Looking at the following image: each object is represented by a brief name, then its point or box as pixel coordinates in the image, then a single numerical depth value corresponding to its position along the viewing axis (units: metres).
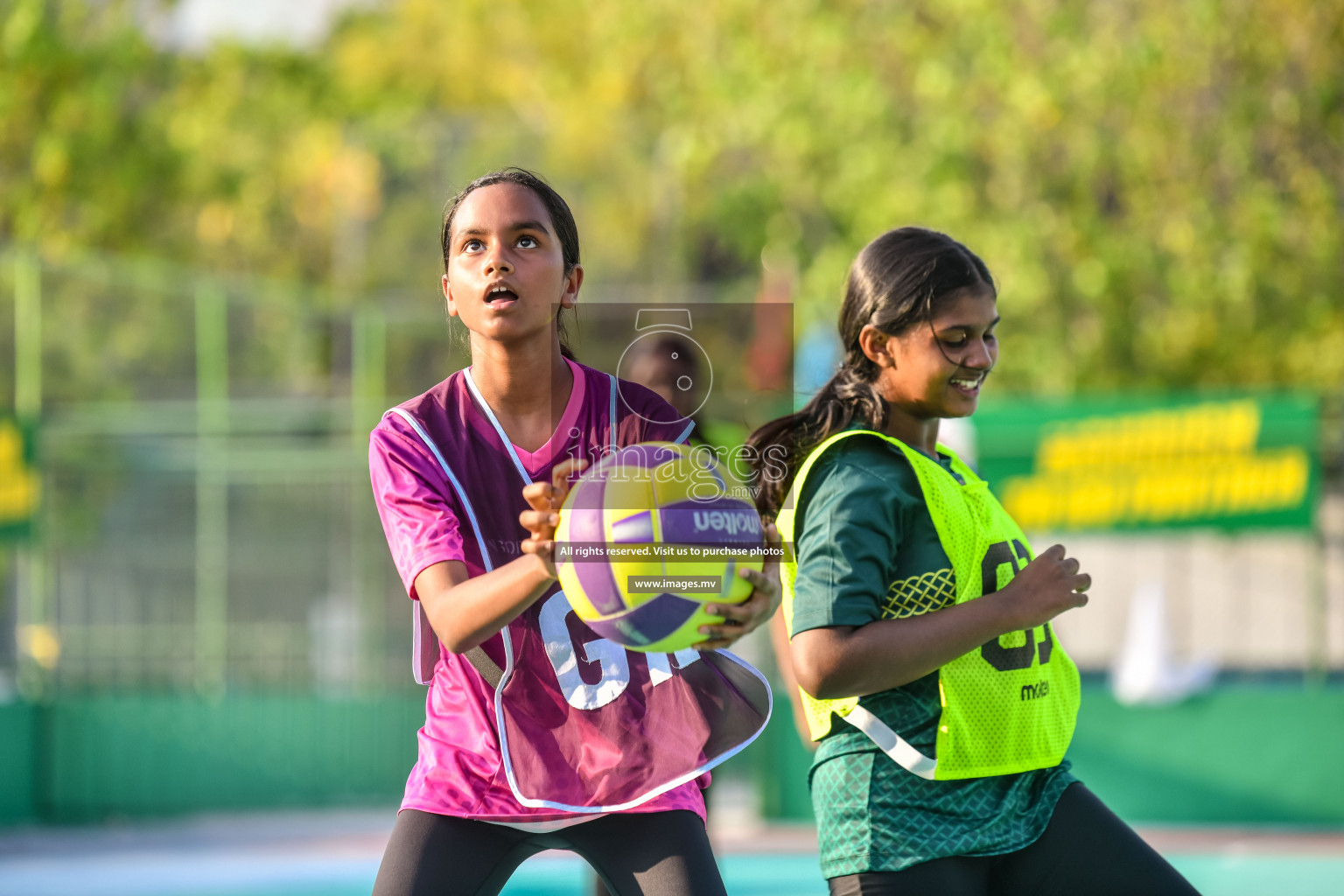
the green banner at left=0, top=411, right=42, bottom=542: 19.69
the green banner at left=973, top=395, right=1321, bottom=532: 19.09
